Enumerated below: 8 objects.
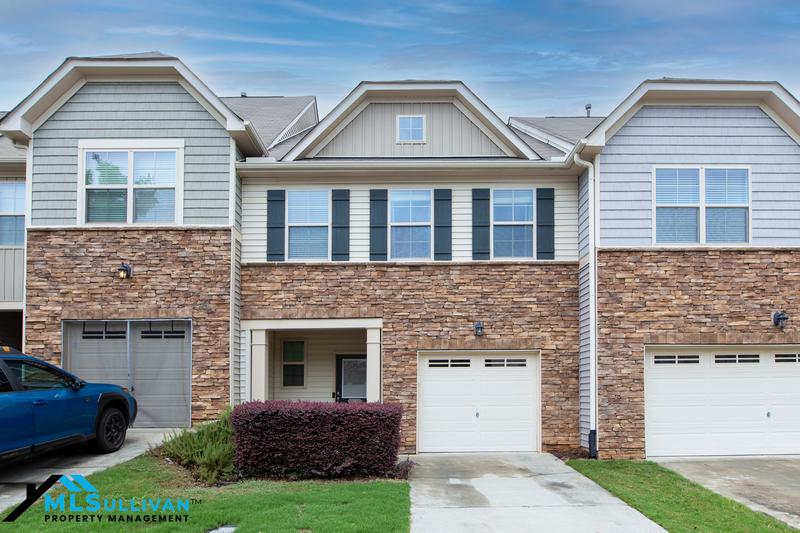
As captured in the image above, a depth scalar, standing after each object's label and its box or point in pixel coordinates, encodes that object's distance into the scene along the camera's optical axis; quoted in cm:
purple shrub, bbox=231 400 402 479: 1066
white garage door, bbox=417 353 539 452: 1400
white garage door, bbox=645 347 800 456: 1334
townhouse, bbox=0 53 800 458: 1333
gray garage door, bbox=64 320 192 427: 1344
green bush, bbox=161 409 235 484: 1058
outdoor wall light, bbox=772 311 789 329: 1321
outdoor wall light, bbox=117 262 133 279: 1334
